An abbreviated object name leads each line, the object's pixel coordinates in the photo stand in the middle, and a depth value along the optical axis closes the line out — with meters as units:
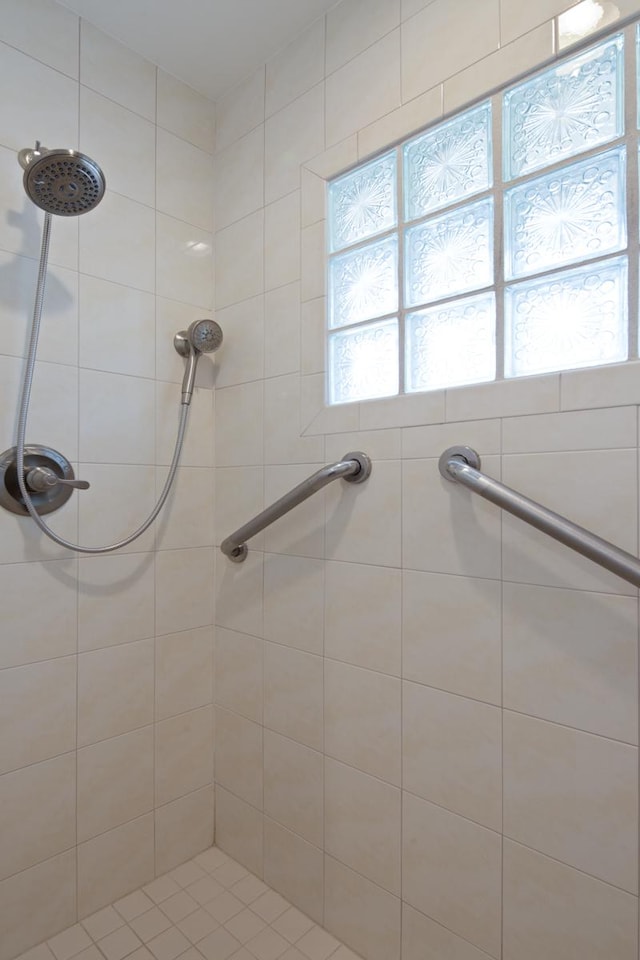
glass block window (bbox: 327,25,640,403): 0.83
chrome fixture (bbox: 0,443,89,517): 1.09
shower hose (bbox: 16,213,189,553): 1.04
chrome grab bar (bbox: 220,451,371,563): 1.07
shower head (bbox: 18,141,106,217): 0.92
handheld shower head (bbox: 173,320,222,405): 1.31
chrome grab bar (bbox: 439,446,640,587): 0.71
